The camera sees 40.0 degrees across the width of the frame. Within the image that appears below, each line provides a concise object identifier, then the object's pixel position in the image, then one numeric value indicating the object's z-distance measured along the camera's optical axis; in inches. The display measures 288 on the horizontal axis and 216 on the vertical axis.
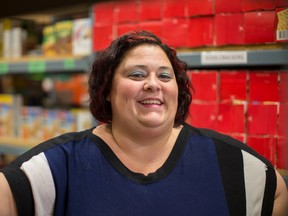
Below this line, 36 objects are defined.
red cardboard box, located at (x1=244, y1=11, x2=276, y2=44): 67.2
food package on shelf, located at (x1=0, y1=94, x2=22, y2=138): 114.4
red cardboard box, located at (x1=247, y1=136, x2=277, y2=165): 67.9
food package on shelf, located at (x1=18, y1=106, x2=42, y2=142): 110.3
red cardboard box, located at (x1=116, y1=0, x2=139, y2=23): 80.5
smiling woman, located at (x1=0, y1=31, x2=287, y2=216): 55.6
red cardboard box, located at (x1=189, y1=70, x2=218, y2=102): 72.7
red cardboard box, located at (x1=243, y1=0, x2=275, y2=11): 67.0
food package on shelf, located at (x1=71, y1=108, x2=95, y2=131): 99.5
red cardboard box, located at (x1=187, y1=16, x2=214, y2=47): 73.2
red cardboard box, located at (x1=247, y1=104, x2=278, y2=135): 67.4
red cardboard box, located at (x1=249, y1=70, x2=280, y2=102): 67.4
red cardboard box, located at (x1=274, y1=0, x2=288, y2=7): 65.8
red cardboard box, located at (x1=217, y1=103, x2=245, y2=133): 70.4
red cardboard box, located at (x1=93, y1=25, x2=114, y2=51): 85.0
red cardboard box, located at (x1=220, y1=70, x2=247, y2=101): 70.4
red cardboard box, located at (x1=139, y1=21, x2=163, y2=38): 78.4
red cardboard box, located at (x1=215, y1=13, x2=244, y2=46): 70.2
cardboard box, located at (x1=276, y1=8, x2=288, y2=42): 65.8
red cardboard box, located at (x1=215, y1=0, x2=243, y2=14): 69.9
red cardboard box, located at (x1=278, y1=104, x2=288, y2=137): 66.3
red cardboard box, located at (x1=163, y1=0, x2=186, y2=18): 75.4
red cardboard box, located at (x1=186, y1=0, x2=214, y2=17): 72.4
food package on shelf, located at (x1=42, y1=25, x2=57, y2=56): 106.2
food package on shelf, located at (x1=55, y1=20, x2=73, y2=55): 101.8
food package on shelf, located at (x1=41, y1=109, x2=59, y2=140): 106.7
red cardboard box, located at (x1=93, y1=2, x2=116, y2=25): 84.1
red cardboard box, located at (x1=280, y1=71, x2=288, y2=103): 66.5
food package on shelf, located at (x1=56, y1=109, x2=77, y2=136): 103.3
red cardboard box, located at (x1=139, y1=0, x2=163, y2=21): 77.9
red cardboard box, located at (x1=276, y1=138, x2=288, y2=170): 66.8
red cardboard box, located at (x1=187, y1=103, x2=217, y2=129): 72.9
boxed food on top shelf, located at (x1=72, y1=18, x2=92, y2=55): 95.3
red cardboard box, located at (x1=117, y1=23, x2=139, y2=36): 81.1
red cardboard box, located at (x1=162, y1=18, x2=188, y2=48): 75.8
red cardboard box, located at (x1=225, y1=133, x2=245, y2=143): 70.6
